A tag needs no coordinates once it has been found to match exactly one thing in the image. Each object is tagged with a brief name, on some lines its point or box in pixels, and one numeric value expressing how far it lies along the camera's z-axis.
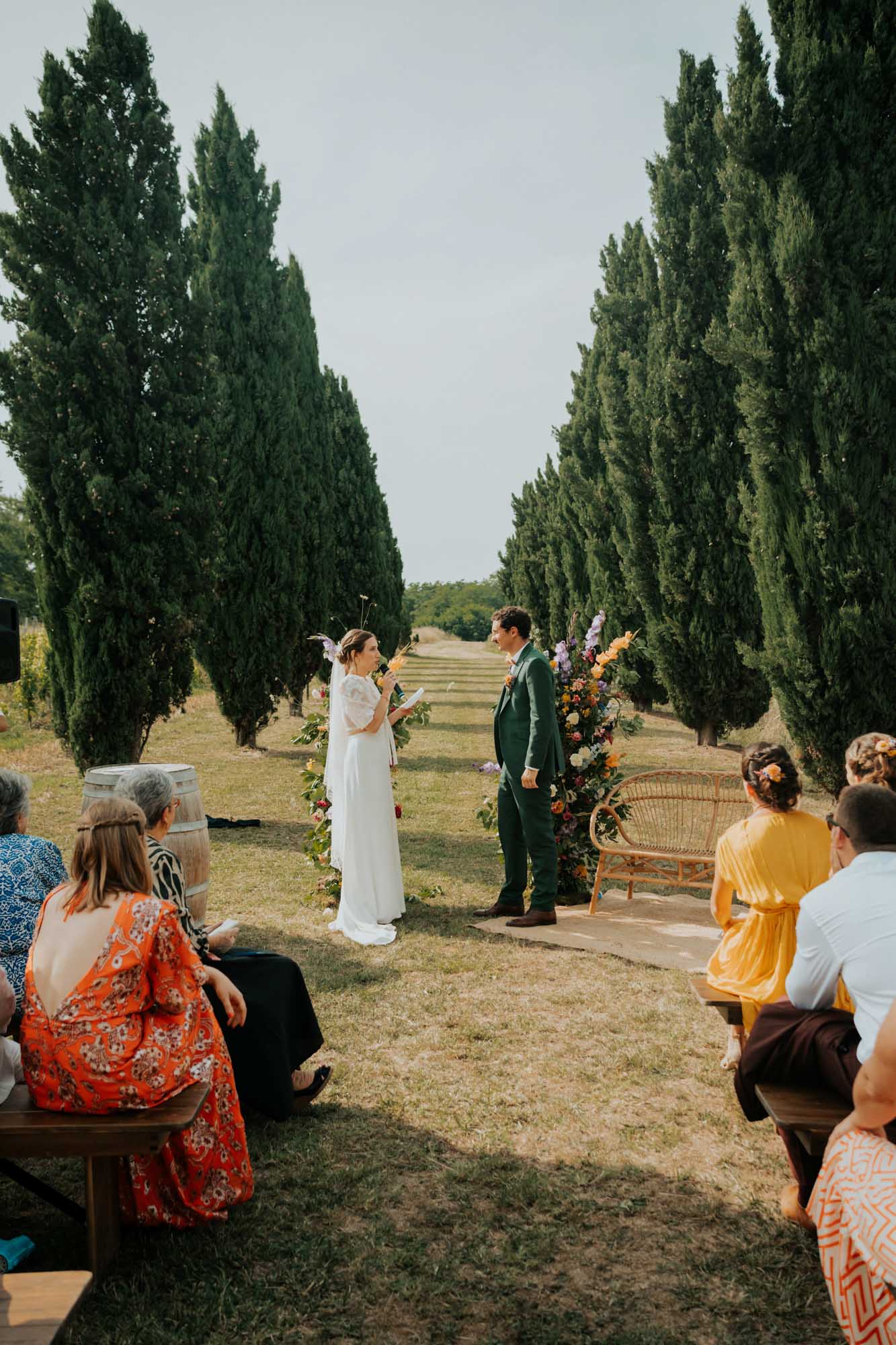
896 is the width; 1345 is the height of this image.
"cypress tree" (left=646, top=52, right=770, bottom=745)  14.26
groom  6.39
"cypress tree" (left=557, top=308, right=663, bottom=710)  19.11
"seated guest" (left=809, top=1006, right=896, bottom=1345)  2.18
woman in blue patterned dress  3.43
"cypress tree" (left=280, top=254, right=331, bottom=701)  15.82
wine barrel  5.66
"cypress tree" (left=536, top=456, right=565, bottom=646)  25.59
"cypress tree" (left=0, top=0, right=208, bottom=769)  10.21
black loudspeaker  4.29
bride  6.54
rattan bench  6.78
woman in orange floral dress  2.83
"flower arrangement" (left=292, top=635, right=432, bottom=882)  7.18
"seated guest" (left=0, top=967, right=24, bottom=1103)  2.90
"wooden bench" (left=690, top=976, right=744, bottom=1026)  3.85
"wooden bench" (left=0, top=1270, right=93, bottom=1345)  2.01
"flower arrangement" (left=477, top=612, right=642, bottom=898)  7.41
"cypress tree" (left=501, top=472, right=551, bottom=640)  30.11
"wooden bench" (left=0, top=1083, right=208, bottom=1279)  2.73
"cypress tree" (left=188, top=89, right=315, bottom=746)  15.07
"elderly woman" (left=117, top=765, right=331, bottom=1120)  3.58
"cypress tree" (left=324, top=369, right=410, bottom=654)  21.70
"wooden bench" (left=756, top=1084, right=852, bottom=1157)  2.64
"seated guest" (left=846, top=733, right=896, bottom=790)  4.15
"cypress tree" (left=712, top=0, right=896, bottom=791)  8.64
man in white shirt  2.48
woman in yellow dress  3.84
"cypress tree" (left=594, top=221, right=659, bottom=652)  15.44
